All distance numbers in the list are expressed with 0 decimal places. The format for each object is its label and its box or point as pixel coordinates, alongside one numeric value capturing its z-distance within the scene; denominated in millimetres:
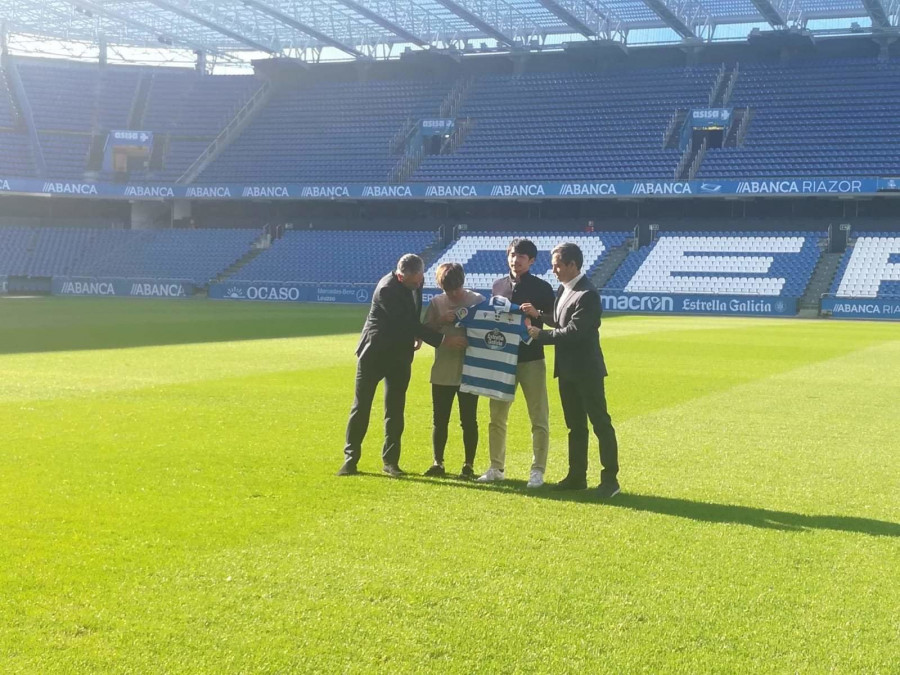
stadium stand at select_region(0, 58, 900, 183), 49969
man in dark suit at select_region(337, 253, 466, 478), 8570
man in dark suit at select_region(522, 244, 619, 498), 7898
